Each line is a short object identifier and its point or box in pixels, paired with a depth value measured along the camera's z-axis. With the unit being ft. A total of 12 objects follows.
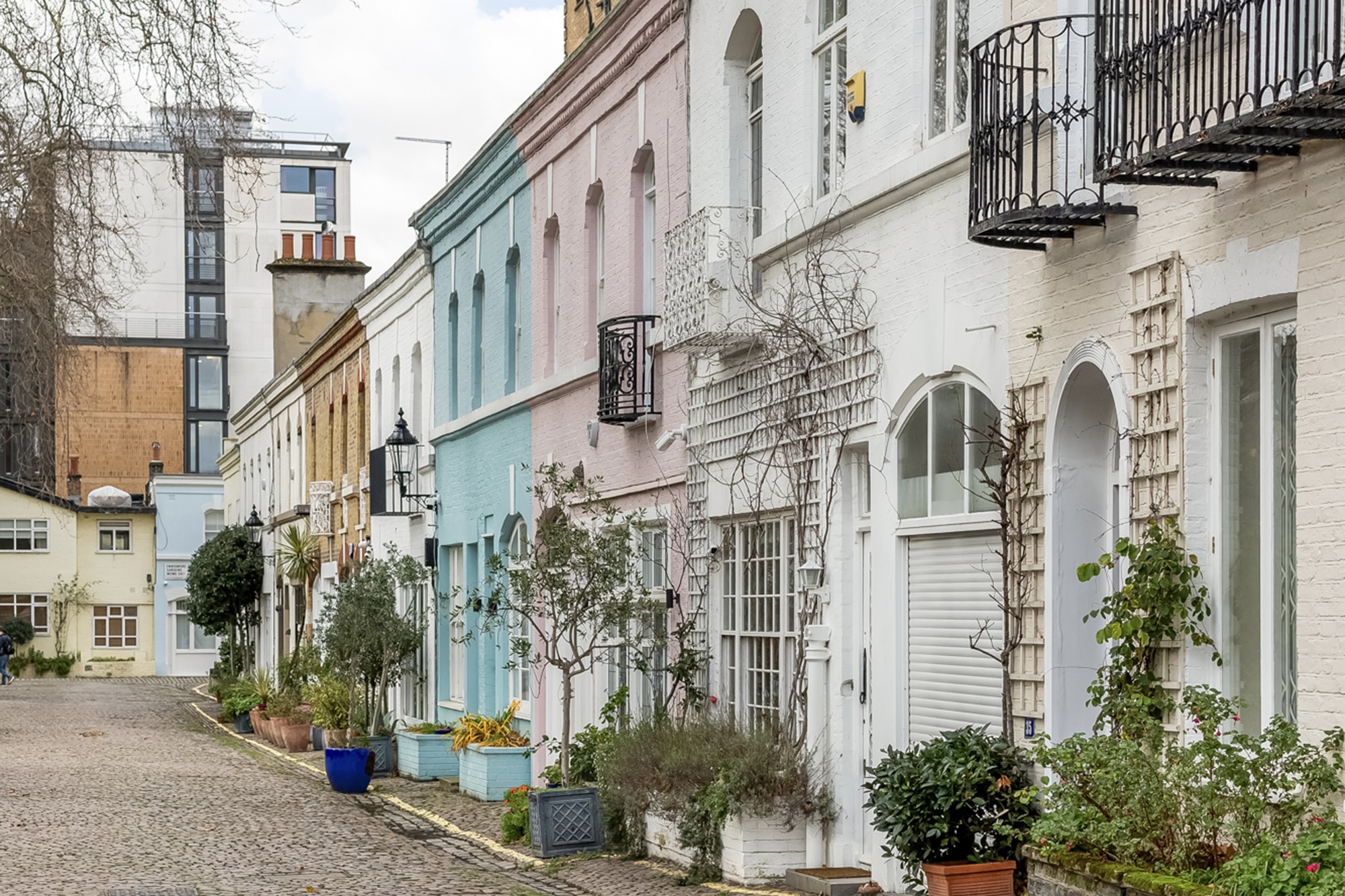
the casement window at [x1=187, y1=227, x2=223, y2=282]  245.45
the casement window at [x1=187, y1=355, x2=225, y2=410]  237.25
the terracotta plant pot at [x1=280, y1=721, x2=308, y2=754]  88.53
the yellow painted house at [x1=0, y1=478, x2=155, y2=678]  192.13
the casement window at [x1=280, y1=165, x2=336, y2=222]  264.93
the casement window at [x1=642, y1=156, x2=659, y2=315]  51.67
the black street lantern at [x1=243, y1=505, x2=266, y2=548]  132.87
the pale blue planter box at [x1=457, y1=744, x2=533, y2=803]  59.67
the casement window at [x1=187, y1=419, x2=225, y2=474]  236.84
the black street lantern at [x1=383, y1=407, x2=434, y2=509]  79.36
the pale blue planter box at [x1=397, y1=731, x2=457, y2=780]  68.64
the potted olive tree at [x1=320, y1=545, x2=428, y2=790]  72.74
